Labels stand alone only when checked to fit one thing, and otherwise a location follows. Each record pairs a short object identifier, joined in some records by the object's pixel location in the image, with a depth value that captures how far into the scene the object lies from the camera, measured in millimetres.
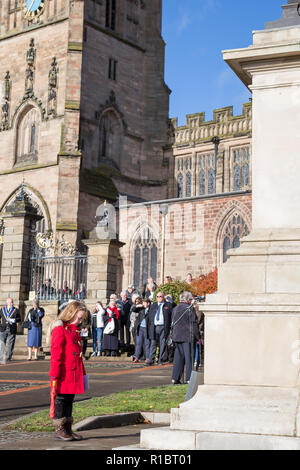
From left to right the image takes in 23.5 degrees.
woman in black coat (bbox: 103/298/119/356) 18562
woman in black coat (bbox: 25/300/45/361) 18781
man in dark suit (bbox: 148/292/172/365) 16527
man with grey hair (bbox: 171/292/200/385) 12336
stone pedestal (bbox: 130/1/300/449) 5641
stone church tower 39125
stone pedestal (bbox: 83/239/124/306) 20750
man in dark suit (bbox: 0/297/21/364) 18641
